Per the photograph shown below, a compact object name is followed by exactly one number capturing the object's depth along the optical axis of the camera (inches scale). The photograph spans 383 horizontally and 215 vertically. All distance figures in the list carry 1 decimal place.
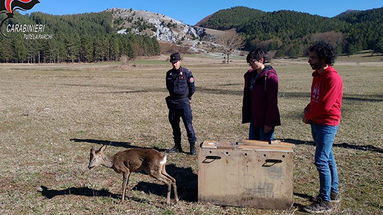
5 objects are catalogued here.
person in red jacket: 176.6
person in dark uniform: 302.5
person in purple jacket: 215.0
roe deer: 198.7
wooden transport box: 187.2
